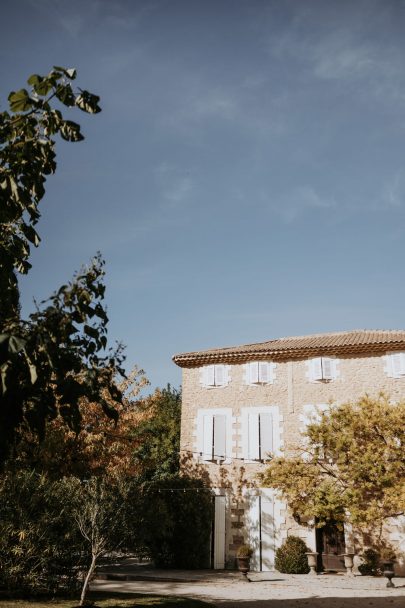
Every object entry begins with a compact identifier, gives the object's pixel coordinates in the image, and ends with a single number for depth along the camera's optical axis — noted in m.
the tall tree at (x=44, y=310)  4.80
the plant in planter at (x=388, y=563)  14.52
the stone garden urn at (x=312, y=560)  17.06
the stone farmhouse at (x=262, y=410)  18.59
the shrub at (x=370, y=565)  16.61
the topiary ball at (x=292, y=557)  17.16
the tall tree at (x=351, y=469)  15.98
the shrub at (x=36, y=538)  10.59
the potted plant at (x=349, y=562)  16.67
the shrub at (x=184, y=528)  18.86
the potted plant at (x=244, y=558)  15.60
